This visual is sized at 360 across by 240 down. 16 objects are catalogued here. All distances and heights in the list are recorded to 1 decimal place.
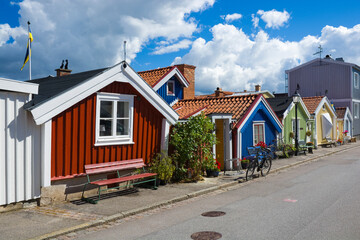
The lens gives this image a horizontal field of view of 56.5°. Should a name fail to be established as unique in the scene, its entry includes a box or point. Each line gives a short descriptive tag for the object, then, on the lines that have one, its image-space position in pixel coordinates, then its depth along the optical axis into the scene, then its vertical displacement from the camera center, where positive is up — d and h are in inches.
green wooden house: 872.3 +22.4
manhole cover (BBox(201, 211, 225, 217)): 299.7 -79.4
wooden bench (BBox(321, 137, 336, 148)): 1130.7 -58.4
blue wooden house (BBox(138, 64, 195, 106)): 737.0 +102.3
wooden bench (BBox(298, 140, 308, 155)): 877.0 -56.2
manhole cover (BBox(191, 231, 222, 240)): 238.1 -79.1
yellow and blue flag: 622.5 +144.3
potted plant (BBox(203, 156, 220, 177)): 481.1 -60.2
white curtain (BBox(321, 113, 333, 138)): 1122.0 +5.3
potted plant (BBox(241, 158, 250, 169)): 606.5 -67.0
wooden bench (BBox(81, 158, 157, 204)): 359.9 -49.4
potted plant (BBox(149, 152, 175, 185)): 427.8 -52.0
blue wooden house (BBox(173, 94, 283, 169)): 587.2 +11.0
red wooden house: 333.7 +9.4
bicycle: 513.0 -59.8
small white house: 299.6 -16.7
